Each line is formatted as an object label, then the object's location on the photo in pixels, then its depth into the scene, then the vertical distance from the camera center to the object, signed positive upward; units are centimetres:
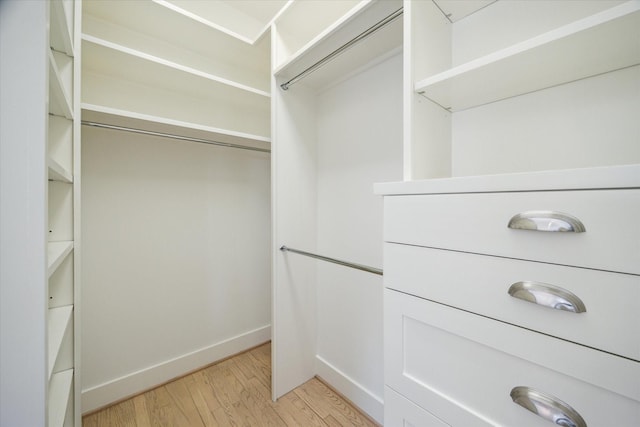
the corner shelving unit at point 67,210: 85 +1
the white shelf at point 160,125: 113 +47
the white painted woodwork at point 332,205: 132 +6
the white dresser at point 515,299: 43 -19
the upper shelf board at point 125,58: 109 +77
